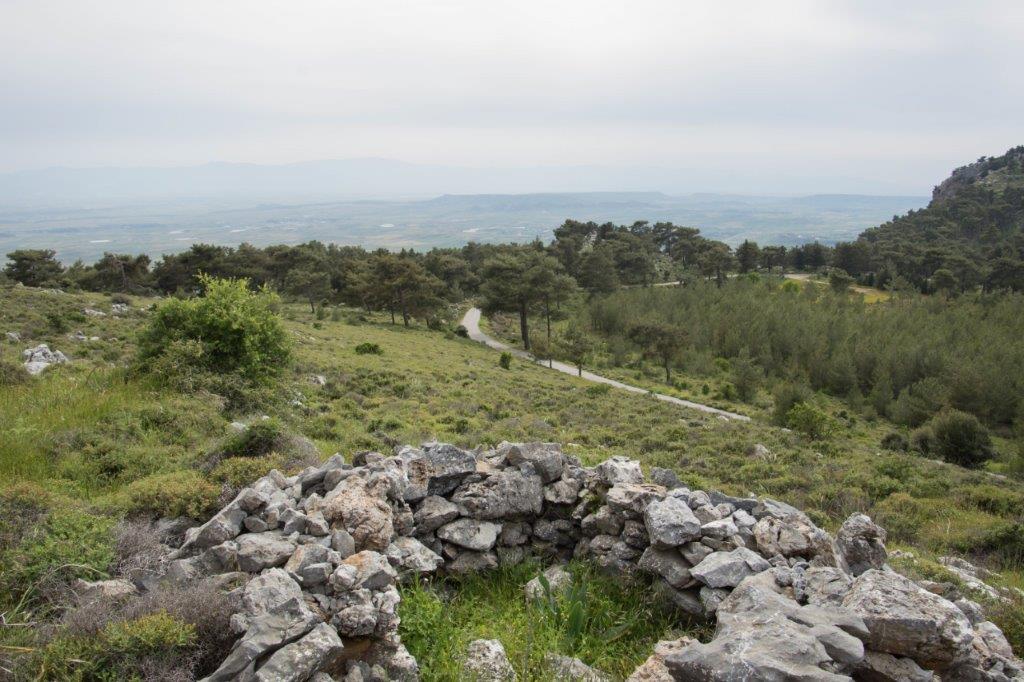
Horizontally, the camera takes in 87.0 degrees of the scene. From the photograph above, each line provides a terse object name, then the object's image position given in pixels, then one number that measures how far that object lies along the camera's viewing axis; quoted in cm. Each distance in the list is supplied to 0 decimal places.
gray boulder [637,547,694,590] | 669
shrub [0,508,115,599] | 535
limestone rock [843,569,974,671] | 493
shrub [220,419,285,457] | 962
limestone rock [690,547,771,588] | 620
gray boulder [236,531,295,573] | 567
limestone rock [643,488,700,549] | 682
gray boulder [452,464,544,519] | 784
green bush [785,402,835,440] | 2581
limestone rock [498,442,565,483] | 857
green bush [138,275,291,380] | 1406
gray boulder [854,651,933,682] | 491
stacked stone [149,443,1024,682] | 471
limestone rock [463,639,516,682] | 529
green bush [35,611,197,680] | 433
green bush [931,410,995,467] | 2923
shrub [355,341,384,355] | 3338
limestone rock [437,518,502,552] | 749
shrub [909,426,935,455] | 3014
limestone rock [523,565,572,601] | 689
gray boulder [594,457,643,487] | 816
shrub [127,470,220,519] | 705
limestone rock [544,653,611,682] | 542
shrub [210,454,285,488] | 771
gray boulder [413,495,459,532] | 758
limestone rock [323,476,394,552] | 641
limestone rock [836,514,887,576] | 680
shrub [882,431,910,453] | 3017
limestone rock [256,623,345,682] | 431
